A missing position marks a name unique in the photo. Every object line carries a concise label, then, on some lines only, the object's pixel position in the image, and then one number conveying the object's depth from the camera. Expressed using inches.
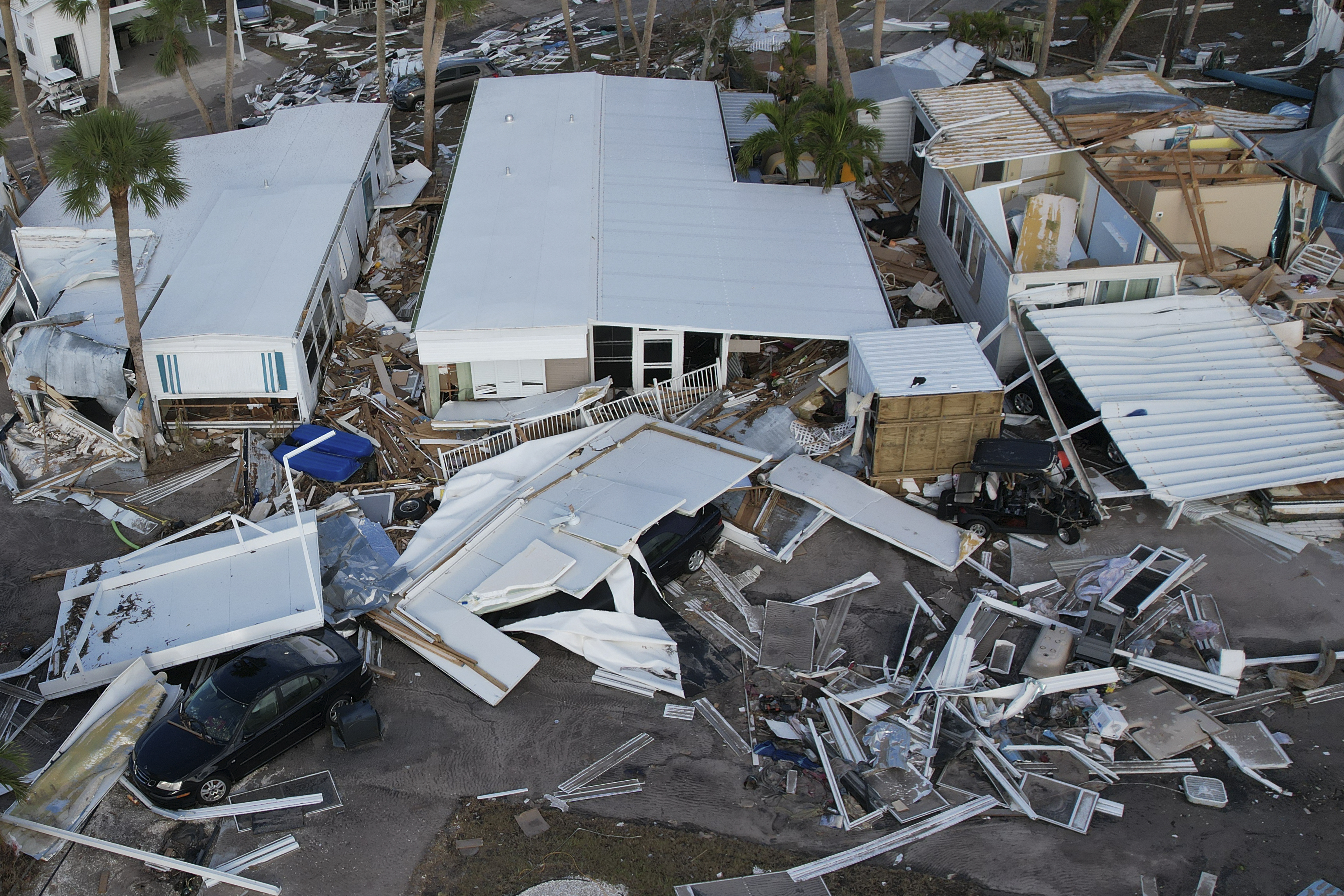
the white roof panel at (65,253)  862.5
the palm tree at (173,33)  1107.3
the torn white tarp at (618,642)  571.8
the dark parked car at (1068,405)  716.7
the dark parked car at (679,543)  622.8
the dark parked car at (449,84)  1346.0
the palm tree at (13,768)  450.6
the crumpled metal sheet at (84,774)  478.6
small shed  671.8
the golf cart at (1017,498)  655.8
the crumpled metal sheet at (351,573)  596.4
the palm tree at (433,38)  1138.0
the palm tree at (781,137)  927.0
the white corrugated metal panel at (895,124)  1101.1
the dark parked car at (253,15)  1676.9
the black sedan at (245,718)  491.8
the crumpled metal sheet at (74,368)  761.6
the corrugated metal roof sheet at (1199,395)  633.6
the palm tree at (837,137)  904.3
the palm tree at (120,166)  634.2
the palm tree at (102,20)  989.8
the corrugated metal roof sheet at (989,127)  907.4
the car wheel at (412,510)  697.0
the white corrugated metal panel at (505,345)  737.6
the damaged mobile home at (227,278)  751.7
